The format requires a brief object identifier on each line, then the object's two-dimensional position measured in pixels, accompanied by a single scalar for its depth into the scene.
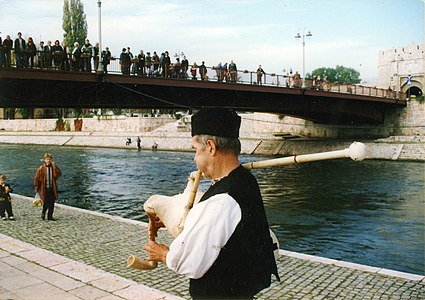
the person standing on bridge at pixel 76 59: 21.05
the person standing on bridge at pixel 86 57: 21.17
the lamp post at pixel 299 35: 40.22
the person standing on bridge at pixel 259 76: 27.61
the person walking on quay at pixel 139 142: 51.88
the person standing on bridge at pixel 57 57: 20.17
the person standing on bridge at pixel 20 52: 18.92
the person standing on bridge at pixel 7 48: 18.67
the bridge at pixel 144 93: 20.53
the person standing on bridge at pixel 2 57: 18.56
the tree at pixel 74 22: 53.00
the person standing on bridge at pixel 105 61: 21.47
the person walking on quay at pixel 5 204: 11.84
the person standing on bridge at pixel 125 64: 22.41
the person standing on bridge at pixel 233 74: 26.28
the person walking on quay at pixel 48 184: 11.92
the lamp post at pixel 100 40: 21.06
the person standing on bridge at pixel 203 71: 24.69
